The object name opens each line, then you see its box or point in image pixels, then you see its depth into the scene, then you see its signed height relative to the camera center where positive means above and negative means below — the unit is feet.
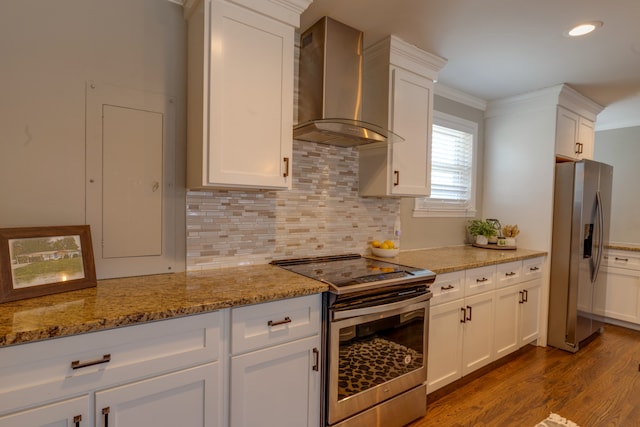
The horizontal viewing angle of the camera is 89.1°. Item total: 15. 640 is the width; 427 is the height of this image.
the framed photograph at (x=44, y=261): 3.96 -0.87
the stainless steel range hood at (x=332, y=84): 6.57 +2.49
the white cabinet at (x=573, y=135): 10.30 +2.45
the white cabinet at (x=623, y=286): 11.59 -2.81
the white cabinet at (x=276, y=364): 4.48 -2.41
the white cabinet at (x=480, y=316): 7.13 -2.78
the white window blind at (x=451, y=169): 10.26 +1.20
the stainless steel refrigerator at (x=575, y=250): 9.71 -1.28
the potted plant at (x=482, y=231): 10.76 -0.83
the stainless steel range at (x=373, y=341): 5.27 -2.46
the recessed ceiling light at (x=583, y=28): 6.60 +3.75
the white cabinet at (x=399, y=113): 7.42 +2.15
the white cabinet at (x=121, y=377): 3.19 -2.00
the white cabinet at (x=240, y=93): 5.07 +1.77
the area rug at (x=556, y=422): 6.42 -4.29
